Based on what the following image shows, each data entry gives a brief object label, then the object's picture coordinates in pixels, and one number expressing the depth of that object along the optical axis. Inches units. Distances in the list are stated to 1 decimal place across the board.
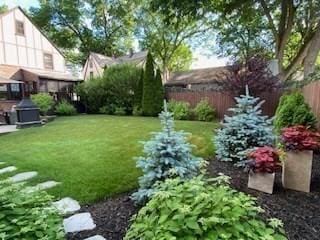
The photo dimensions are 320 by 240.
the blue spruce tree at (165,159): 94.6
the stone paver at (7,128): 319.0
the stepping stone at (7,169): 145.3
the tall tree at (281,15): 255.9
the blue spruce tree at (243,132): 143.4
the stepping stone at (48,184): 118.1
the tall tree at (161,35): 781.5
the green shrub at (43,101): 472.7
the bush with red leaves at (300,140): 109.6
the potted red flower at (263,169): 105.2
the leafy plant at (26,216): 57.8
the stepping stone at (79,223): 85.8
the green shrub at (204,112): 388.9
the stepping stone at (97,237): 78.9
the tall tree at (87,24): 843.5
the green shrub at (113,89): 497.5
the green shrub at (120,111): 500.5
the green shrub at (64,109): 522.4
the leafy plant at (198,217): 48.1
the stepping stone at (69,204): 98.6
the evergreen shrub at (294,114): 169.5
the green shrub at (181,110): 410.8
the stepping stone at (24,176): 130.1
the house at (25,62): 538.1
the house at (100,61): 778.0
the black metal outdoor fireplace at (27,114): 346.7
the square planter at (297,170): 108.7
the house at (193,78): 771.1
